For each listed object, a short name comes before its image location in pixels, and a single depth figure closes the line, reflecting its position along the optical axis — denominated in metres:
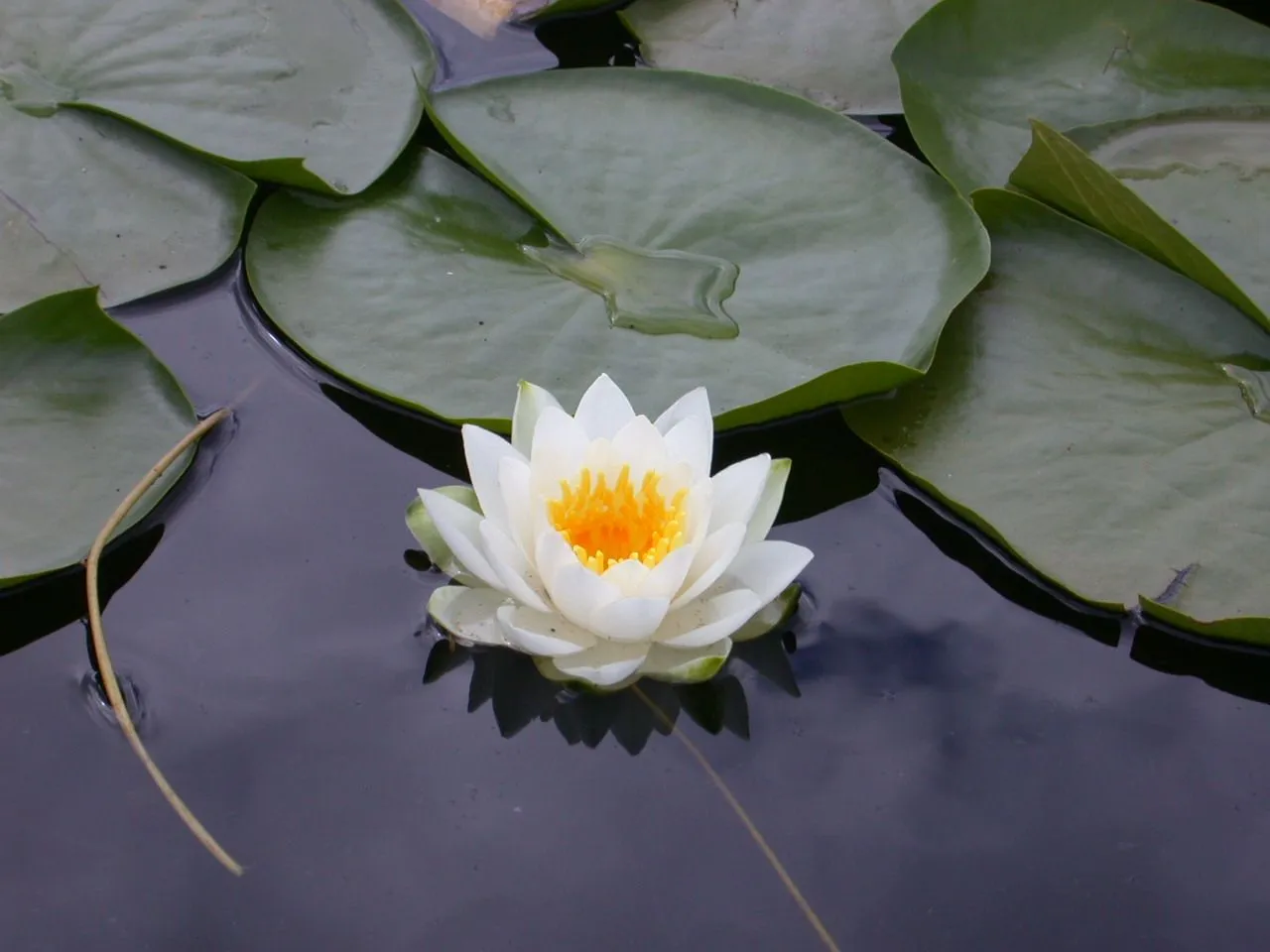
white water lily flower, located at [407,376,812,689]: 0.99
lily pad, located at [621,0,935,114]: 1.17
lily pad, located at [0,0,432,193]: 1.11
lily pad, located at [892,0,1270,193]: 1.14
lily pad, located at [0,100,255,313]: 1.08
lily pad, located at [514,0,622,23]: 1.20
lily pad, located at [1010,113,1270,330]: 1.07
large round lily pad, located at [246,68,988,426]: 1.06
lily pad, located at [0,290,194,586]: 1.02
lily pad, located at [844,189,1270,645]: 1.03
